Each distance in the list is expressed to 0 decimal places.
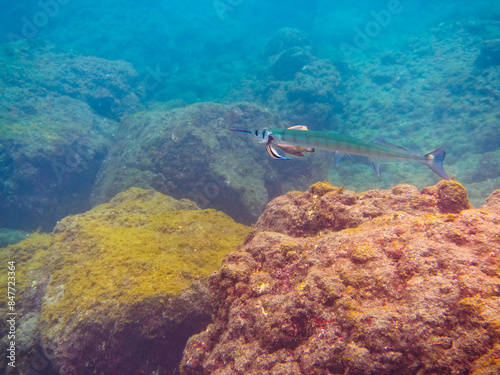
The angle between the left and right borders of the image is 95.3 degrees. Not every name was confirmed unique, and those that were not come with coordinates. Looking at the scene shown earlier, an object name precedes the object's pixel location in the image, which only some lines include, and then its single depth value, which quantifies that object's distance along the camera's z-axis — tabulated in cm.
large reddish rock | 142
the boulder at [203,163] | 751
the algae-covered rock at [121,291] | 324
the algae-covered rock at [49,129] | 869
